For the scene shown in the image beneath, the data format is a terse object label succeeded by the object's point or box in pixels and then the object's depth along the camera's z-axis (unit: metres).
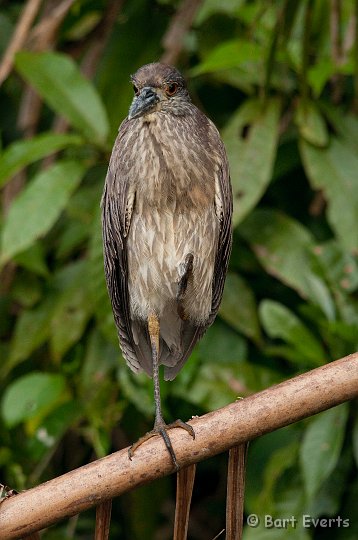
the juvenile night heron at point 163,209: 5.47
